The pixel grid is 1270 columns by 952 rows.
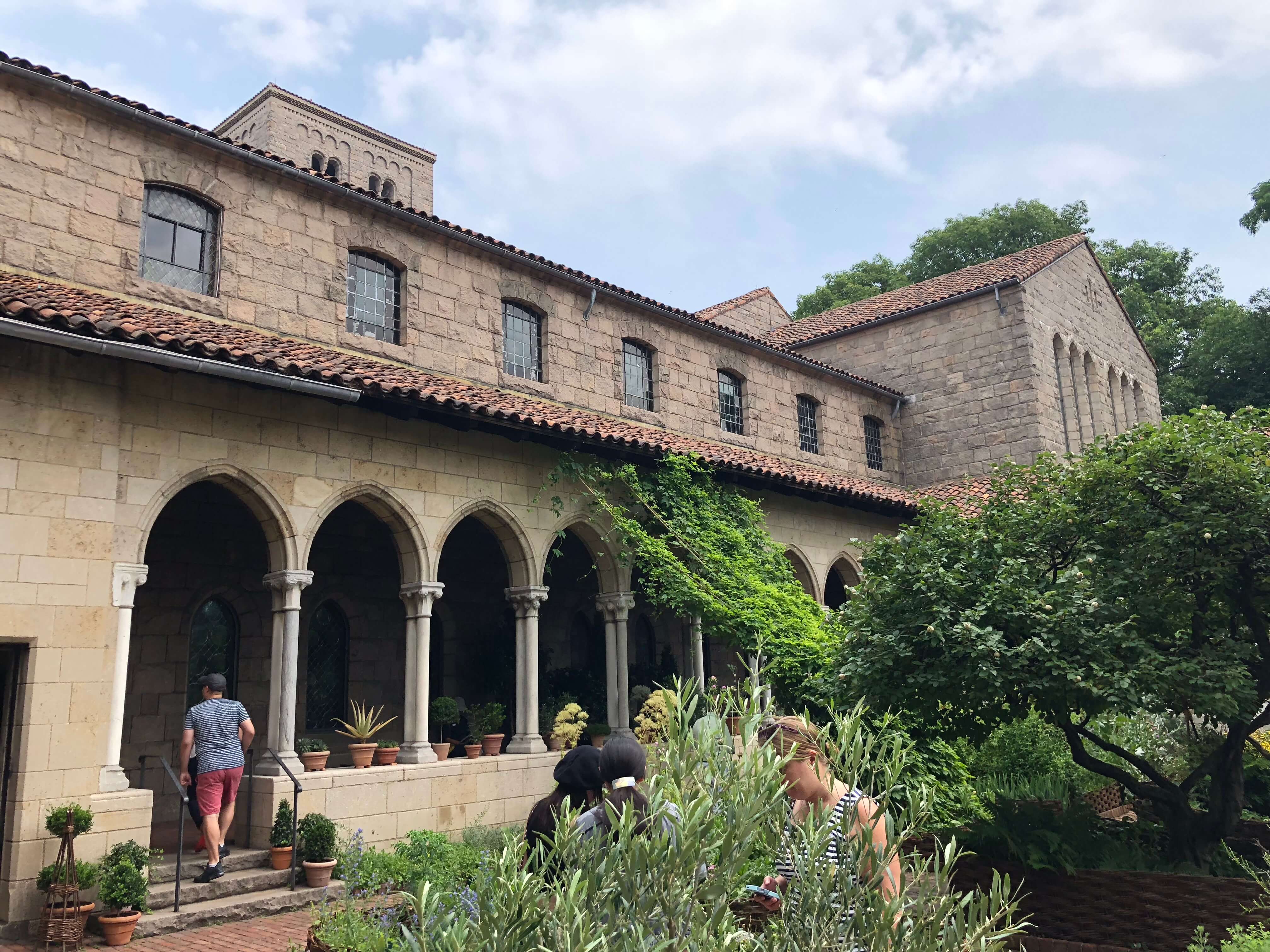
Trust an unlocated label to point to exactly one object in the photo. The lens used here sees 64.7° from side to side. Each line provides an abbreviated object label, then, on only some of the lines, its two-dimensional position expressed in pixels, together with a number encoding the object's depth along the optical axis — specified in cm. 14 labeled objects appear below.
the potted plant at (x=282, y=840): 827
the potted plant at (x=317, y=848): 823
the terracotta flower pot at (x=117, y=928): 687
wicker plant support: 680
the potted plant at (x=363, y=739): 951
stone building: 762
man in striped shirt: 788
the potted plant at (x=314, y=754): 907
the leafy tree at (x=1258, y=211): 2656
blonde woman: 296
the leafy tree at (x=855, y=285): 3609
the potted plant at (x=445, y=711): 1122
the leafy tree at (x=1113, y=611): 666
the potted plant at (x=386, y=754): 967
